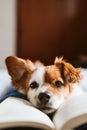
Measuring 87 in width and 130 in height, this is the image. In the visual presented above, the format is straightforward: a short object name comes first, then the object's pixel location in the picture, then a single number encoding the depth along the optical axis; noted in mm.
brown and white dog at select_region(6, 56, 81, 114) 769
